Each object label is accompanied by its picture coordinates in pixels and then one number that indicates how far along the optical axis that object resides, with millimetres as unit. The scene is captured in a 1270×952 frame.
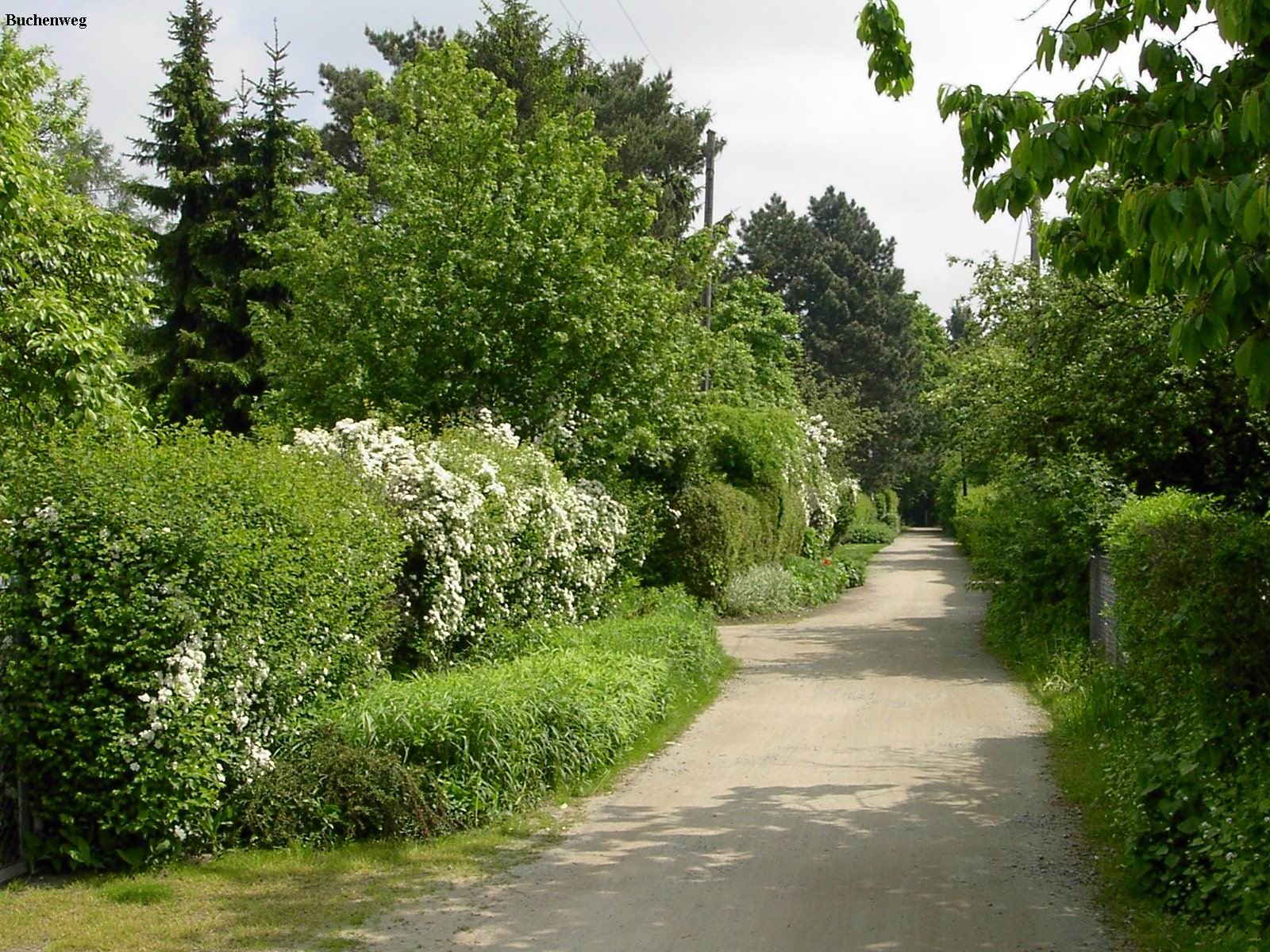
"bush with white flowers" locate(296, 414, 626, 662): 10664
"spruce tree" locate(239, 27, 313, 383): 26109
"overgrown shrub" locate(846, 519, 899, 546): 49628
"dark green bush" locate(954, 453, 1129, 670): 14719
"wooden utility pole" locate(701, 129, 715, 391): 24891
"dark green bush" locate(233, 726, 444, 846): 7336
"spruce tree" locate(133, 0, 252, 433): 25766
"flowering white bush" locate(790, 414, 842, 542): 29297
